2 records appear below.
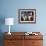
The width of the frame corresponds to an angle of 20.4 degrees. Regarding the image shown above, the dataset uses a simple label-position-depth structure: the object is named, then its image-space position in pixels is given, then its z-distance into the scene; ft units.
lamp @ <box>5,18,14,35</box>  13.28
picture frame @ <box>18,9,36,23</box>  14.57
